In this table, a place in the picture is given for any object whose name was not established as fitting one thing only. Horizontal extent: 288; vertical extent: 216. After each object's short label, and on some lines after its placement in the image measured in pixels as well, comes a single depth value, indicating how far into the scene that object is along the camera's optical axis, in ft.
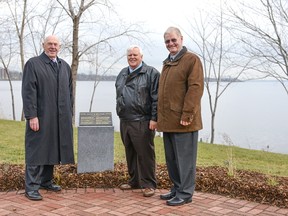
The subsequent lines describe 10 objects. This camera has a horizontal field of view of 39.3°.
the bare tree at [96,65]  50.37
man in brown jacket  13.99
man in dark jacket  15.69
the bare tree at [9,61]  62.52
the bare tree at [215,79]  47.85
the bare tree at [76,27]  38.26
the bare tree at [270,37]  31.42
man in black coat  15.08
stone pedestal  18.37
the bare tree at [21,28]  51.98
